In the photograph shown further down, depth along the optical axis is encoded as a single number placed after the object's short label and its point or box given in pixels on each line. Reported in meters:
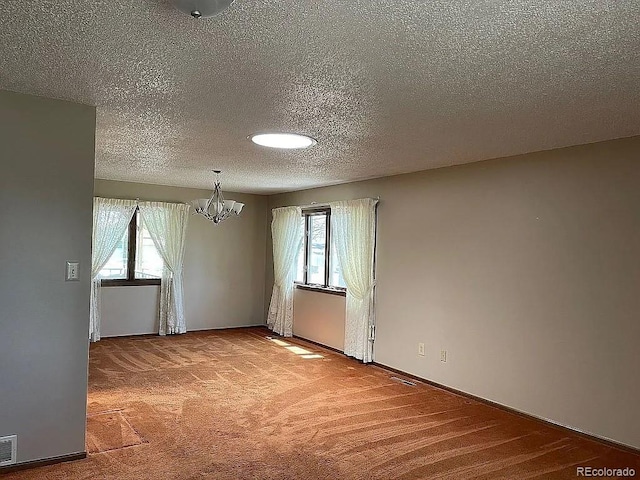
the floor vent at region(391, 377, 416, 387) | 5.15
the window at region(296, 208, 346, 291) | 6.92
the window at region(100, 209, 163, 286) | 7.13
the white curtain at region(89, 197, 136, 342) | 6.79
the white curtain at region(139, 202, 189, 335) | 7.32
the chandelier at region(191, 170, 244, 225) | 6.25
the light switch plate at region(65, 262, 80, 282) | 3.11
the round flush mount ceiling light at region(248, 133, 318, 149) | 3.87
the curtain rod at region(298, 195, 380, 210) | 6.95
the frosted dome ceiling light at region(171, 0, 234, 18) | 1.69
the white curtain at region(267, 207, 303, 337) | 7.49
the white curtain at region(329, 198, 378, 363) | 6.00
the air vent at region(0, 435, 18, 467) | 2.93
